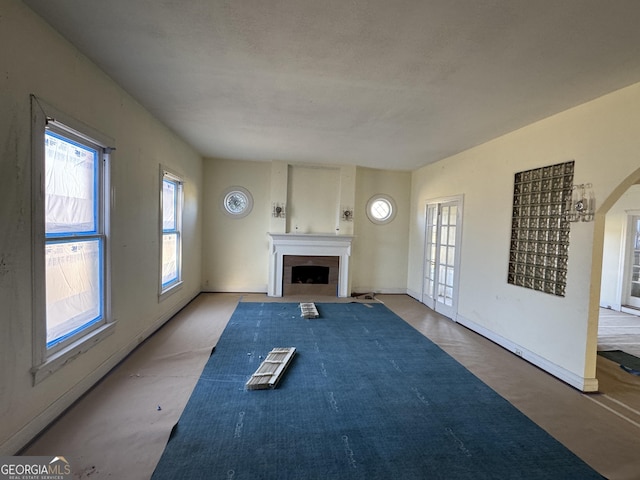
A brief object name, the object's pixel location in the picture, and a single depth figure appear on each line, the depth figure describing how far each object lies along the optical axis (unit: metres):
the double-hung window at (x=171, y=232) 4.34
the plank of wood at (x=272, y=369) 2.71
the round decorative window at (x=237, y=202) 6.39
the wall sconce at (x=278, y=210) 6.32
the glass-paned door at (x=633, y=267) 5.89
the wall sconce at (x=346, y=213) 6.54
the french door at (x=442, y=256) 4.99
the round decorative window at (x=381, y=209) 6.82
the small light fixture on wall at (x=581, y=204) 2.88
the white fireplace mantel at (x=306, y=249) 6.29
